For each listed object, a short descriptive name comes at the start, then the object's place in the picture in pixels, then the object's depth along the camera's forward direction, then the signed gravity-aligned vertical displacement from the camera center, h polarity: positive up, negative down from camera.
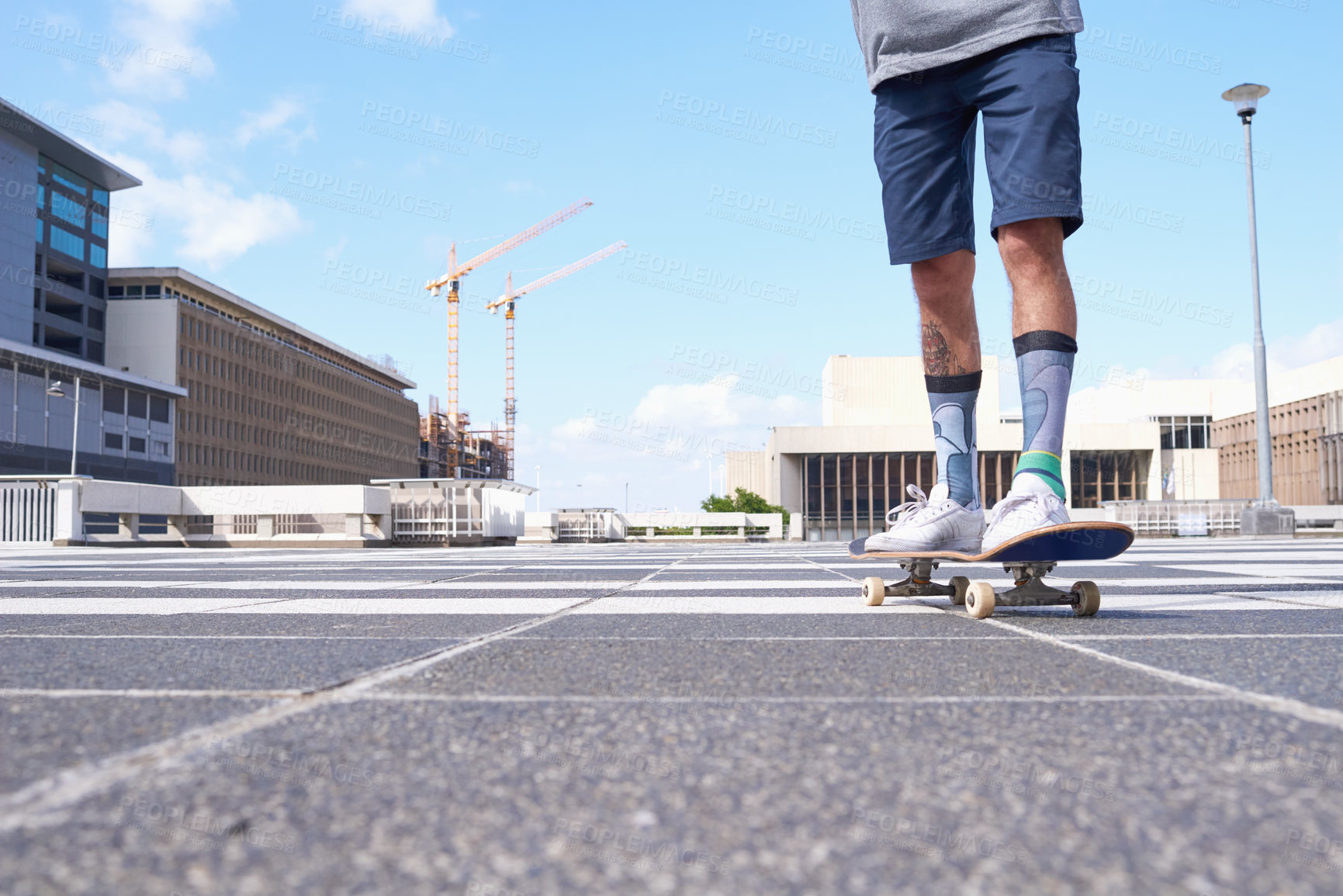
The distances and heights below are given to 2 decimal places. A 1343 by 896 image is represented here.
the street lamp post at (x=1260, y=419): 21.45 +1.76
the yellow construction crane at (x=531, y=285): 115.56 +25.38
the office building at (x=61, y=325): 50.59 +11.06
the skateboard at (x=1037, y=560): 2.69 -0.17
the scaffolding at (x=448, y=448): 119.00 +7.25
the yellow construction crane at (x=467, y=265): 106.06 +26.67
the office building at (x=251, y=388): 68.19 +10.09
